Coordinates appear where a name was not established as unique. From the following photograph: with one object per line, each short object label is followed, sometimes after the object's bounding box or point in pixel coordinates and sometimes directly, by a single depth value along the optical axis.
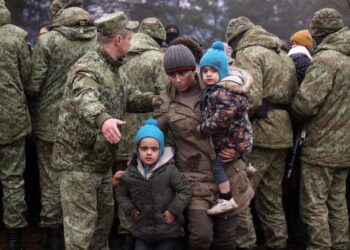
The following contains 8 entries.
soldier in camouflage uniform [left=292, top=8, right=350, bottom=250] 5.16
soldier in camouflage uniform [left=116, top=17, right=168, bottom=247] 5.50
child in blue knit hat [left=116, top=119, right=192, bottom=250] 3.84
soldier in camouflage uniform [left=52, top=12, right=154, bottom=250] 3.87
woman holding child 3.85
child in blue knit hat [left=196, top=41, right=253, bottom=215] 3.73
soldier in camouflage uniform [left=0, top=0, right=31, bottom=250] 5.06
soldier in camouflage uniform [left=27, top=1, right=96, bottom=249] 5.23
